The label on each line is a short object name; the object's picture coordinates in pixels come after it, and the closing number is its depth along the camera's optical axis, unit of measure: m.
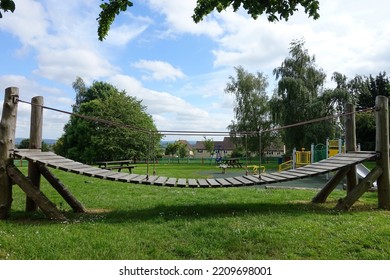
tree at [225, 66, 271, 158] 32.53
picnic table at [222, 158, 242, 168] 25.08
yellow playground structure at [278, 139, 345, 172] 16.35
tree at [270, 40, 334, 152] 23.61
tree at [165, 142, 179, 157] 56.51
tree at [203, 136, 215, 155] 45.54
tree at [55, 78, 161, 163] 35.59
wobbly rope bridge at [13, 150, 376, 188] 5.31
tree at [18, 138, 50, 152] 57.15
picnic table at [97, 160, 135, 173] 14.61
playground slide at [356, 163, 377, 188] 10.90
